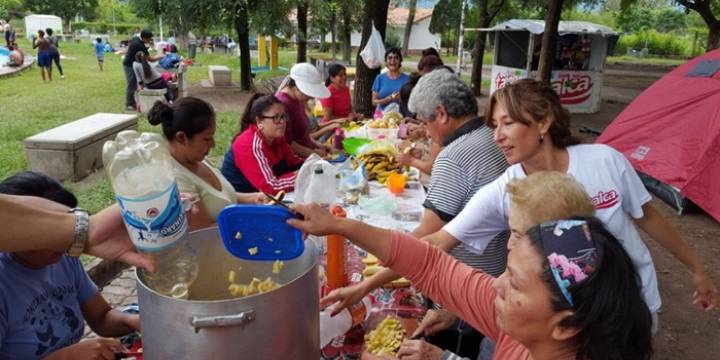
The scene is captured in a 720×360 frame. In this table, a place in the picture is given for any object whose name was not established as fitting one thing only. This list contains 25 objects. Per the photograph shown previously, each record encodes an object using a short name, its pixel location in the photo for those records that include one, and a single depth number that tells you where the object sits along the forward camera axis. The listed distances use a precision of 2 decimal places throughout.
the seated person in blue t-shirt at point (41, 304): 1.66
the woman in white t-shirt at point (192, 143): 2.49
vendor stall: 12.43
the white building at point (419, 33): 51.89
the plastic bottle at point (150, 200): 1.14
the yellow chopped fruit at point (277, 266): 1.58
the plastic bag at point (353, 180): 3.46
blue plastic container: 1.35
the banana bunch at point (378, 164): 3.86
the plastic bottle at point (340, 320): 1.79
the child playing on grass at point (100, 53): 20.73
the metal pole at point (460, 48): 15.92
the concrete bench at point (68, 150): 5.83
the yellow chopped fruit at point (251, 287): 1.55
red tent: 5.36
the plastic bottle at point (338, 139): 4.99
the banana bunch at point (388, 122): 5.16
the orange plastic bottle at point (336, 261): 2.15
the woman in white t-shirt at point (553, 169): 1.96
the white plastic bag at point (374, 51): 7.71
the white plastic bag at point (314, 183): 2.60
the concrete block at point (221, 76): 15.27
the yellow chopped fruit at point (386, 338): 1.77
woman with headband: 1.07
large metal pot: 1.12
